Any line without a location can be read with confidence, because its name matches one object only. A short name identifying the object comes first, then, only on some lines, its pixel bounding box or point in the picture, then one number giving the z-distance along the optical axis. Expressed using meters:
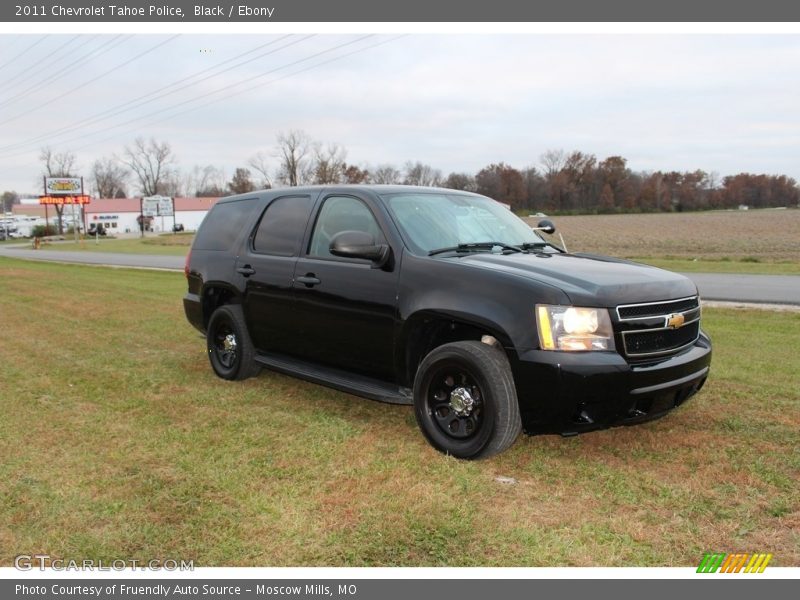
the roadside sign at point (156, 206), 91.38
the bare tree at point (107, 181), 127.88
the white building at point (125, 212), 106.81
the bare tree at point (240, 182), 94.62
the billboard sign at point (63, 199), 73.06
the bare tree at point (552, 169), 99.88
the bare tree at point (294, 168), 63.47
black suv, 3.82
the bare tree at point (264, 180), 77.12
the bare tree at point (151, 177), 111.06
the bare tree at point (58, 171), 102.69
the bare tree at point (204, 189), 131.88
